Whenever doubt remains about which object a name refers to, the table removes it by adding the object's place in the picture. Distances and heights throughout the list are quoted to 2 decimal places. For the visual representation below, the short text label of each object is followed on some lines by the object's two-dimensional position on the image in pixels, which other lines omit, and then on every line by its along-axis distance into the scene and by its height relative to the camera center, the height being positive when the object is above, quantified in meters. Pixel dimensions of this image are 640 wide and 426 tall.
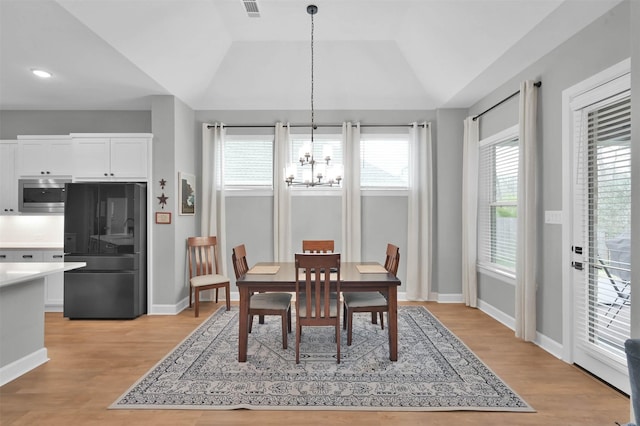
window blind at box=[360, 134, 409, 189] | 5.29 +0.79
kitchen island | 2.66 -0.86
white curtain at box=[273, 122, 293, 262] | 5.10 +0.17
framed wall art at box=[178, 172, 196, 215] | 4.64 +0.28
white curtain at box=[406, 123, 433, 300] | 5.09 -0.03
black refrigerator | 4.23 -0.47
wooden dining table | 2.97 -0.64
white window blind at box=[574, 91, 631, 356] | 2.50 -0.05
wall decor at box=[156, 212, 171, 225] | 4.50 -0.06
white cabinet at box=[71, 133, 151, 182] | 4.48 +0.79
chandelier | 3.22 +0.40
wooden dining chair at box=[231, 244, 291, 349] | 3.11 -0.83
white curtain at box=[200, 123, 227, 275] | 5.10 +0.36
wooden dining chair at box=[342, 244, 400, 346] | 3.18 -0.82
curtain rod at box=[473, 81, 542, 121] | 3.39 +1.30
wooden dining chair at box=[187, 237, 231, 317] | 4.43 -0.74
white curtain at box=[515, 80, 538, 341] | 3.35 +0.06
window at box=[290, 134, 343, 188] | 5.27 +1.02
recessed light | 3.70 +1.51
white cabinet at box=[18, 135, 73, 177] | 4.59 +0.76
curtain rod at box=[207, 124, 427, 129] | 5.21 +1.33
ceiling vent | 3.64 +2.23
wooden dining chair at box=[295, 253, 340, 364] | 2.81 -0.67
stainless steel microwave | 4.53 +0.22
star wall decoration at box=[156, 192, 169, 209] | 4.50 +0.19
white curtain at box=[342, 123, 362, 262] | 5.10 +0.19
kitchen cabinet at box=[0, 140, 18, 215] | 4.61 +0.47
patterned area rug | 2.37 -1.28
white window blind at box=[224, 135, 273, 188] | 5.29 +0.79
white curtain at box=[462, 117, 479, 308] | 4.70 +0.09
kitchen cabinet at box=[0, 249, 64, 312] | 4.36 -0.53
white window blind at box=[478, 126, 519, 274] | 4.02 +0.17
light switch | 3.11 -0.03
